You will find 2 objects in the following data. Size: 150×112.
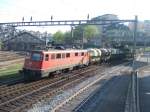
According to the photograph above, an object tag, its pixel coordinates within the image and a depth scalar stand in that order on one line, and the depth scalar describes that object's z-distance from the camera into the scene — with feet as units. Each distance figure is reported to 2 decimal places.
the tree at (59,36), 493.77
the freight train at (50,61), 100.68
